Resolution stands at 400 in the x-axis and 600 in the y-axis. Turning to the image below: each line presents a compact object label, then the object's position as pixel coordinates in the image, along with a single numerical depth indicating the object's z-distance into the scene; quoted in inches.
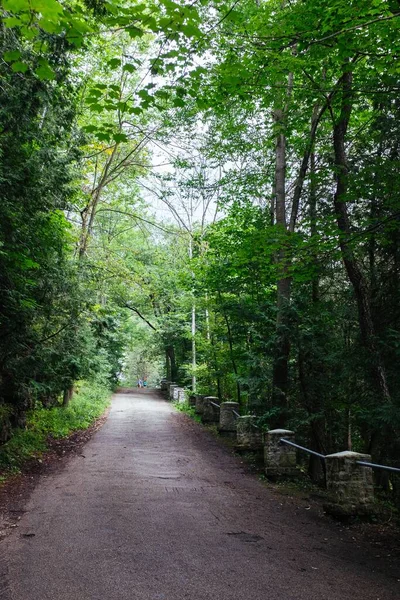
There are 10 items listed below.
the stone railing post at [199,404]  671.8
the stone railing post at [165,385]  1218.0
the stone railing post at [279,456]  306.2
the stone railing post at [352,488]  222.5
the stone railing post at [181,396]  908.6
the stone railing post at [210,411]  588.7
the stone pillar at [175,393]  980.7
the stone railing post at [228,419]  483.2
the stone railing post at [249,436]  381.4
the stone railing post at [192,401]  788.6
